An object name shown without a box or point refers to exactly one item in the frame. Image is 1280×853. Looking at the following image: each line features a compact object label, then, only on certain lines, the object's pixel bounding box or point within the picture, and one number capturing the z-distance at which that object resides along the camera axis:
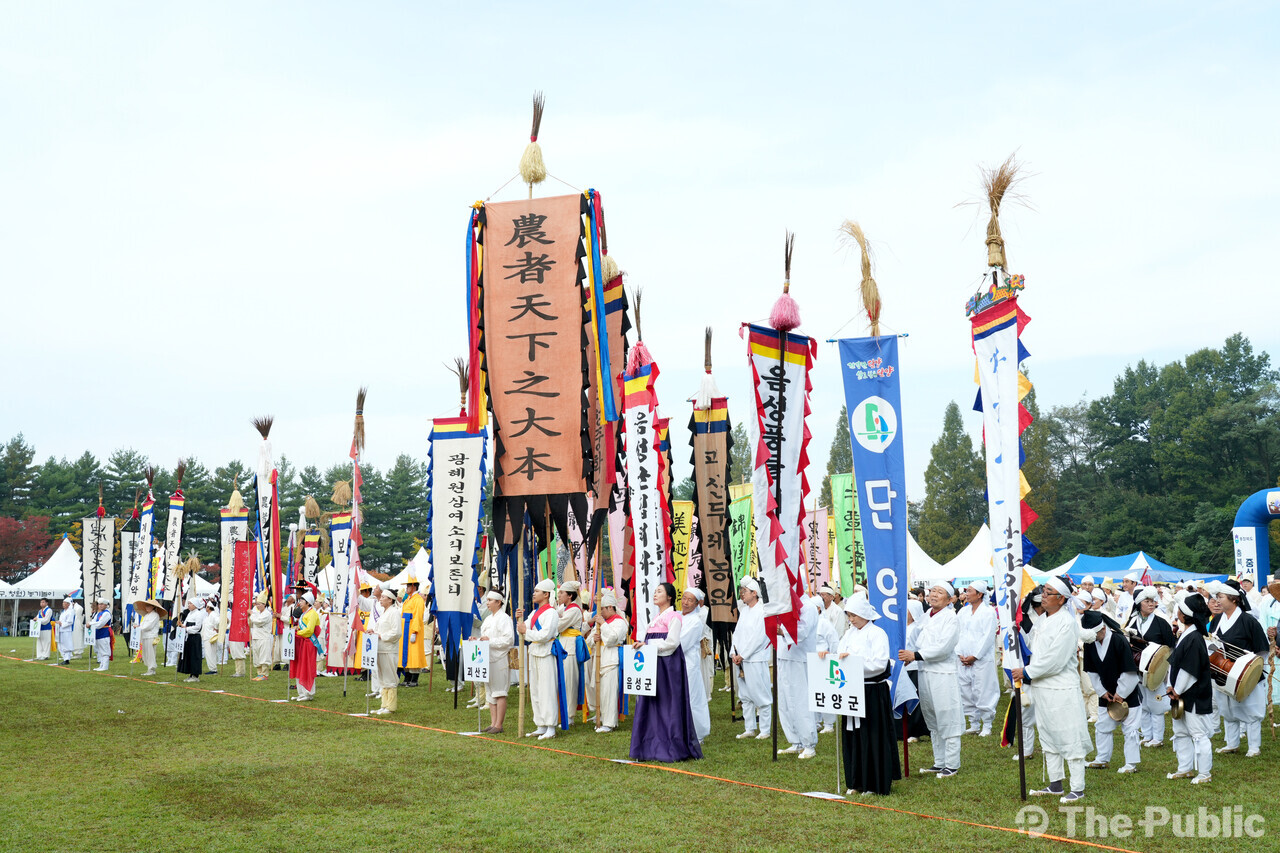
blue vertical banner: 9.18
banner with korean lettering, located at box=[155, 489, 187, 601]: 23.38
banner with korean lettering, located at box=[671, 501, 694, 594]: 17.42
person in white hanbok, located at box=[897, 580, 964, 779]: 8.98
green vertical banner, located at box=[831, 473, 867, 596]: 18.88
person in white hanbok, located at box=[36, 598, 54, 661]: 27.80
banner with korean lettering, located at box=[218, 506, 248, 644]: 22.70
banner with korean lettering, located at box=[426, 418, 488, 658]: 14.25
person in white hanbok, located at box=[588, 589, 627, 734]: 12.33
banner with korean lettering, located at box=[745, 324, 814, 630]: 9.82
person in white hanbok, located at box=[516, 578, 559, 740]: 11.96
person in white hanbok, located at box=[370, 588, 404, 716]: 14.72
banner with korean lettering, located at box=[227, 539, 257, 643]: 22.44
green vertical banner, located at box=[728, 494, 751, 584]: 17.59
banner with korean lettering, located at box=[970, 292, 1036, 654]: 7.76
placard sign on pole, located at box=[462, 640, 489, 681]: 11.93
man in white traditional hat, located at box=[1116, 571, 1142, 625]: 16.13
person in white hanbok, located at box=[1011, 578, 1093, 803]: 7.68
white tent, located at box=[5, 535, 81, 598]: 39.38
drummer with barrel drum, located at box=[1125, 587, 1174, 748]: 9.32
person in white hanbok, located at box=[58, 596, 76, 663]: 27.22
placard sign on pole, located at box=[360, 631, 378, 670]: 15.26
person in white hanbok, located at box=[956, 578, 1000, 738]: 10.86
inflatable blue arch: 21.14
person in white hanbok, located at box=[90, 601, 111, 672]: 24.33
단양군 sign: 8.06
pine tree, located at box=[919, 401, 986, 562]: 55.00
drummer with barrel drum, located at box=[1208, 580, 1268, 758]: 9.36
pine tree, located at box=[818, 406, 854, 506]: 56.62
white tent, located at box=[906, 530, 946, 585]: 31.96
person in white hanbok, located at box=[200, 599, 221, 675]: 21.75
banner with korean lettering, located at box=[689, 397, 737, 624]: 12.57
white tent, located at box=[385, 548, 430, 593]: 29.41
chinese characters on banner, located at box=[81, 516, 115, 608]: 25.67
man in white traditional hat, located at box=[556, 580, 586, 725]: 12.40
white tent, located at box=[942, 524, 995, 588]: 32.72
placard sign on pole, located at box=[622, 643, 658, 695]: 10.15
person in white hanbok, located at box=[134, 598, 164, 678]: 22.42
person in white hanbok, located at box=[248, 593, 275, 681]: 20.78
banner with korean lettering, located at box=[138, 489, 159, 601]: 23.20
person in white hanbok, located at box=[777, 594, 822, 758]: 10.39
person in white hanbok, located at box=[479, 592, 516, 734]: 12.52
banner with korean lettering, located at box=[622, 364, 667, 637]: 12.05
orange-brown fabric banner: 10.76
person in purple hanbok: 10.13
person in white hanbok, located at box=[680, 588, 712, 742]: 10.87
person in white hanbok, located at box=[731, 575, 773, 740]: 11.48
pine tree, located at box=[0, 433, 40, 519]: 55.16
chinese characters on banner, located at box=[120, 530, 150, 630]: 23.52
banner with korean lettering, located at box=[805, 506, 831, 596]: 19.28
